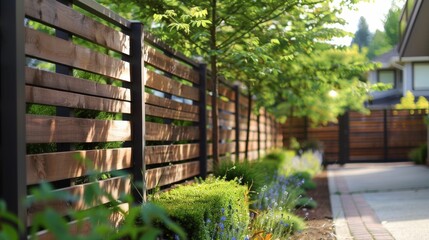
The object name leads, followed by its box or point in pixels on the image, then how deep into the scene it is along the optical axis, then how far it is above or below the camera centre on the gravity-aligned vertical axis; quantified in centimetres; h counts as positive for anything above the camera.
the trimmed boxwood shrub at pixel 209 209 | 427 -69
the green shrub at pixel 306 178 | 1150 -119
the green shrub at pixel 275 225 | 598 -110
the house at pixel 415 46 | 1356 +187
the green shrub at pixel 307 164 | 1391 -109
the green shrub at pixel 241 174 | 716 -64
